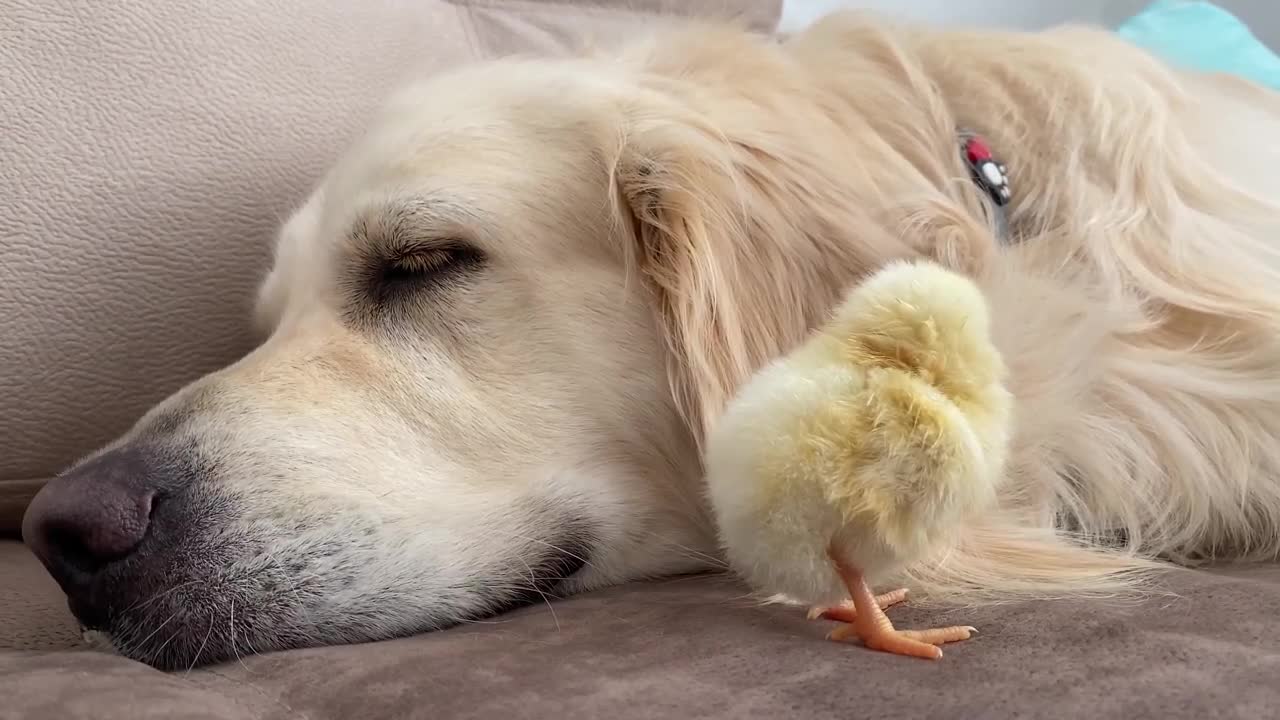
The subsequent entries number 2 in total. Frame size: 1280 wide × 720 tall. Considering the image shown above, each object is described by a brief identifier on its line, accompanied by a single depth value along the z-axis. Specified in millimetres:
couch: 306
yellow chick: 323
